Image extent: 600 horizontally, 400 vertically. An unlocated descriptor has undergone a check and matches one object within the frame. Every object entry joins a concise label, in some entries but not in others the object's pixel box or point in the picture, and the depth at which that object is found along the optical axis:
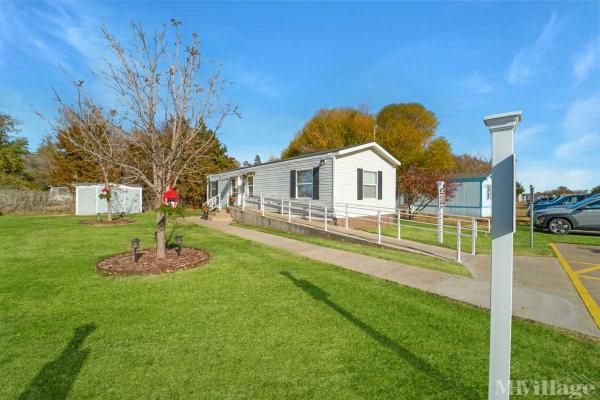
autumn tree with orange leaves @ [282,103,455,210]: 26.11
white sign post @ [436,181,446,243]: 9.55
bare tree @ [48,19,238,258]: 6.17
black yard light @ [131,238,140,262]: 6.21
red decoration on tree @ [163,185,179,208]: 6.24
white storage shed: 19.70
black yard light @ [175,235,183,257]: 6.95
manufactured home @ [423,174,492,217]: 20.51
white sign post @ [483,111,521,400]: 1.78
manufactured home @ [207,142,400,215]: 12.45
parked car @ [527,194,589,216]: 20.22
